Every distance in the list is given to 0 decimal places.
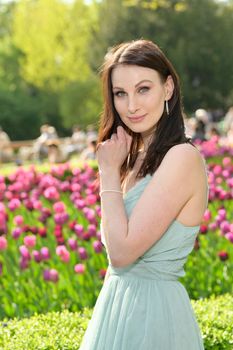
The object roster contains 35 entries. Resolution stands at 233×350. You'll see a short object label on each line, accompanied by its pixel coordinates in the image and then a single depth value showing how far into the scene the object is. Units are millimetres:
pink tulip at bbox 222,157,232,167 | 11594
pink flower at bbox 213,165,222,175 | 10281
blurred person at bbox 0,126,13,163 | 29203
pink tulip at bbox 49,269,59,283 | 6414
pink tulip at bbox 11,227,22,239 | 7480
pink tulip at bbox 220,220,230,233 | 7138
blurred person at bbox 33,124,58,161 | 25891
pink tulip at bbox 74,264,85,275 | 6453
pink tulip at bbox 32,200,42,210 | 8531
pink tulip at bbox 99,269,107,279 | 6457
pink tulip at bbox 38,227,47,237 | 7542
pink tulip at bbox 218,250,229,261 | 6680
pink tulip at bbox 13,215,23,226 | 7852
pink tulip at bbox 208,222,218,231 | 7359
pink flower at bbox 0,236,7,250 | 6969
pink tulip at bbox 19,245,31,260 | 6625
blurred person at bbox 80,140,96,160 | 16328
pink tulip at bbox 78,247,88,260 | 6844
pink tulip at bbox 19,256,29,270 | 6668
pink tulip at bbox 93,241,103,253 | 6803
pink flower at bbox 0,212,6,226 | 7716
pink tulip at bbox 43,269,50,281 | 6411
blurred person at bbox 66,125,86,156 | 29078
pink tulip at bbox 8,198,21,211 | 8766
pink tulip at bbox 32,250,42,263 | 6723
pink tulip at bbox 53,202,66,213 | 7883
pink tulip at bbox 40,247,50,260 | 6764
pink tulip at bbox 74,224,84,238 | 7266
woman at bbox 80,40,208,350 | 2762
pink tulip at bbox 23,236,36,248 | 6902
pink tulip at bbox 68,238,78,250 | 6986
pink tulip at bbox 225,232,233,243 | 6895
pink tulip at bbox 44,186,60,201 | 8891
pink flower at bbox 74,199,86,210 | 8398
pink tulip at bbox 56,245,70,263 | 6676
